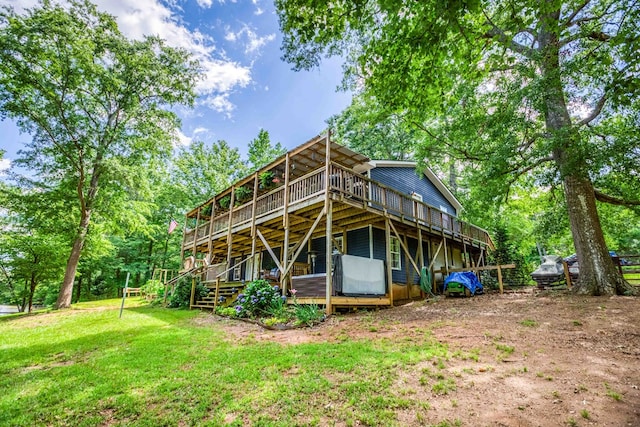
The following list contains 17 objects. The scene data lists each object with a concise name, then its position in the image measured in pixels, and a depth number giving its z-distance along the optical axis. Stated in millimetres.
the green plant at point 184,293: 13188
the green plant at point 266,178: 13070
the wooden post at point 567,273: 10549
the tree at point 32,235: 13984
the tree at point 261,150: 29147
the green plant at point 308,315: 7555
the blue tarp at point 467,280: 11633
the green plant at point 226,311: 9527
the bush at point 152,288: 19062
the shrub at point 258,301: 8914
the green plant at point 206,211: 18059
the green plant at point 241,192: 14409
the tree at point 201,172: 28141
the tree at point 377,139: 25359
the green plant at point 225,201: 16156
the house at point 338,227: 9500
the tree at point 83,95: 13016
